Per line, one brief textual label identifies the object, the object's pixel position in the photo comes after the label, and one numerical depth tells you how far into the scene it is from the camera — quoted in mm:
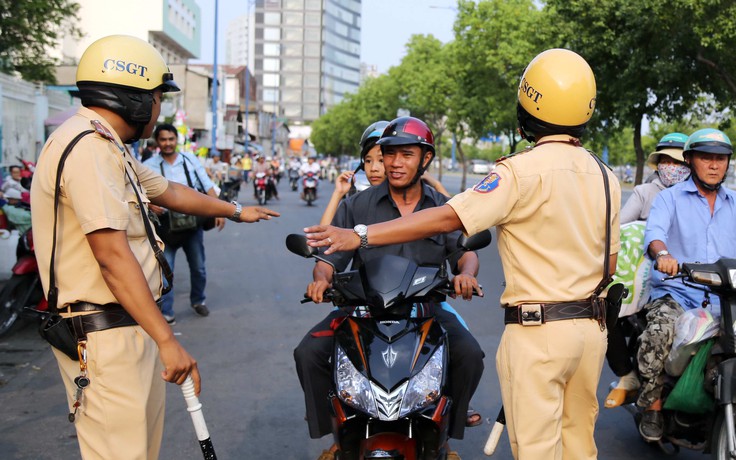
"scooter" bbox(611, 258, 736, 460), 3770
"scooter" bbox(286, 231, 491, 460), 3166
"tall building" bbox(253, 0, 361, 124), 174500
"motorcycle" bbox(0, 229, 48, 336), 7383
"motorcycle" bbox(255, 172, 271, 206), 27672
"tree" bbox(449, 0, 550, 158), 26453
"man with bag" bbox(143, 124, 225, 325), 7934
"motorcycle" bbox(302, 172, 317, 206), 27188
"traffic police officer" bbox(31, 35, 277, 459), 2643
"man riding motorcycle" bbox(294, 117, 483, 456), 3754
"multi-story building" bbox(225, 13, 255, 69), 178500
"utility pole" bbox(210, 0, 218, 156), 38109
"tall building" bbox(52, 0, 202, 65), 59500
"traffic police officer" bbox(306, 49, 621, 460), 2904
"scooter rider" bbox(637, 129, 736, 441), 4480
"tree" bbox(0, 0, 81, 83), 18797
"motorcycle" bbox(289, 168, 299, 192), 38684
